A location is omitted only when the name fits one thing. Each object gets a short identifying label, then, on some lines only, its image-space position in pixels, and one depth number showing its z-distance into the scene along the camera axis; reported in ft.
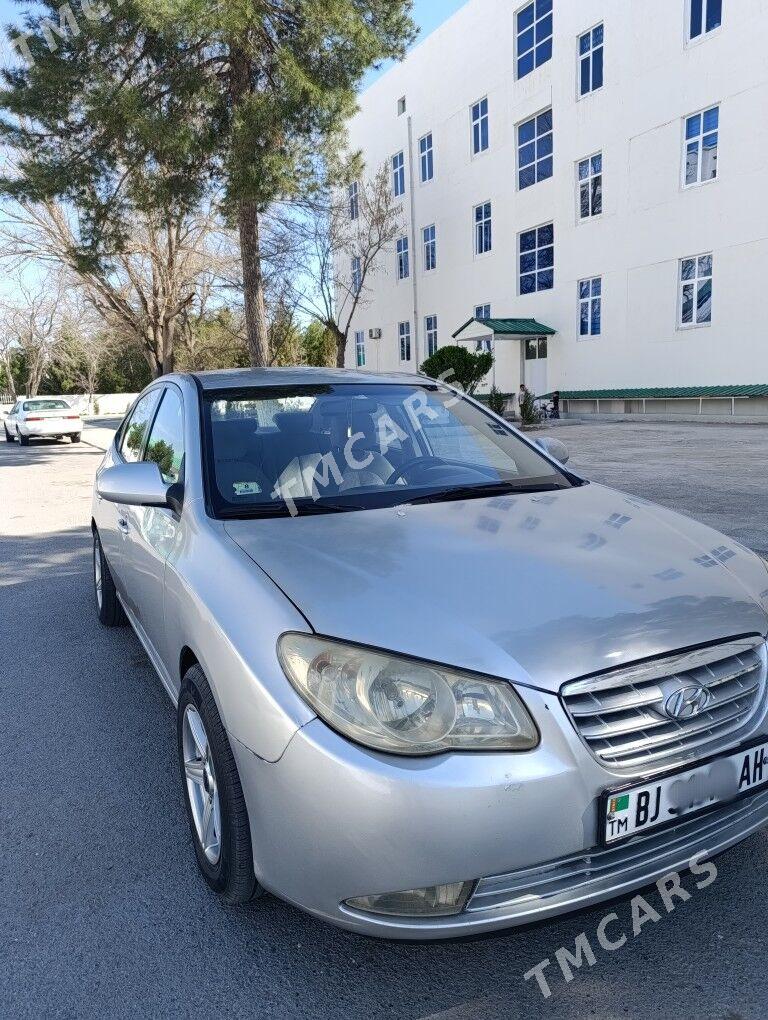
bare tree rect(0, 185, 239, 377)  71.72
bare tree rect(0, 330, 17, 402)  169.67
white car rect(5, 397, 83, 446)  76.84
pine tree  47.75
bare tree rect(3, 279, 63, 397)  145.52
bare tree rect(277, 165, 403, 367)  105.91
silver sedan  5.65
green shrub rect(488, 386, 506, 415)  67.49
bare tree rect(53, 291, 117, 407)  105.75
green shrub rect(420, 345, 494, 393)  73.46
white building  67.62
